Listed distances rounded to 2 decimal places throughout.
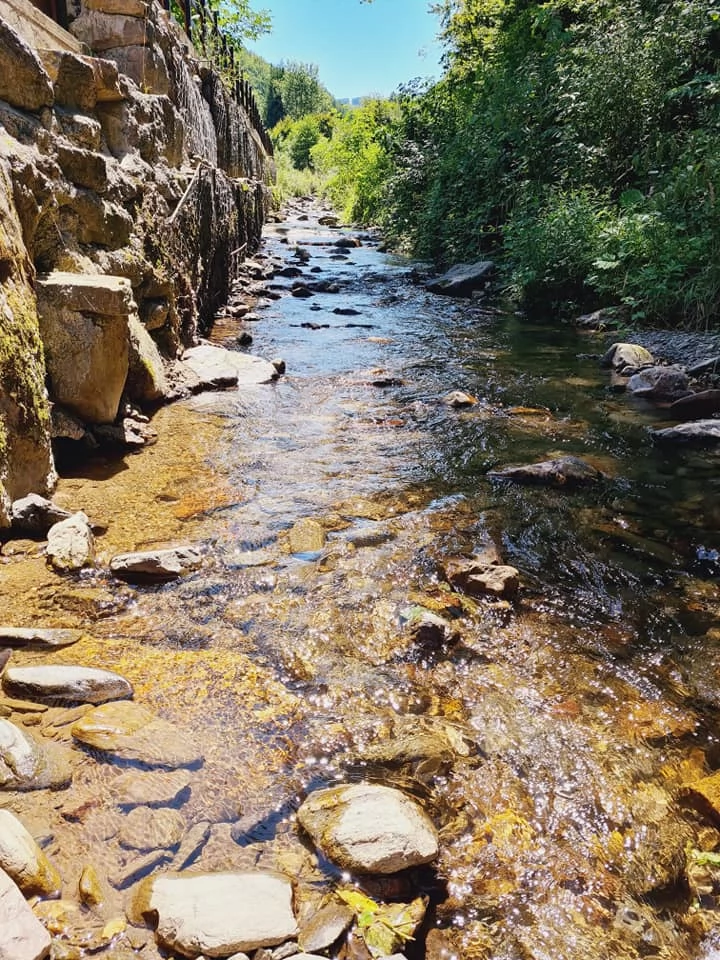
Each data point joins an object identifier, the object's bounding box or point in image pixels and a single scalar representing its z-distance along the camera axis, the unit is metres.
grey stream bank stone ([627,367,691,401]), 6.41
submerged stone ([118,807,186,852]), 1.75
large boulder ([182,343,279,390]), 6.58
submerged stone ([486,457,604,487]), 4.48
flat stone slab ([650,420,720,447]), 5.29
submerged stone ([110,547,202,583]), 3.10
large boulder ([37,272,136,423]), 4.06
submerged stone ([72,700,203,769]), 2.05
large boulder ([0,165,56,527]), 3.26
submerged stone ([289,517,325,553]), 3.57
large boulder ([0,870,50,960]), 1.27
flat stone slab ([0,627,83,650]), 2.48
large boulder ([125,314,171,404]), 5.25
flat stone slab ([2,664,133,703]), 2.19
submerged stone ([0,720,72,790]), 1.84
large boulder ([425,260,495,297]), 13.01
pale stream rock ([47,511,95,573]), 3.09
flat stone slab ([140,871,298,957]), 1.46
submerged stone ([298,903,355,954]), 1.52
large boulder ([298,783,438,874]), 1.72
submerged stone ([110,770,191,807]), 1.89
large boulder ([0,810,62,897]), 1.50
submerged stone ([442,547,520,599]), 3.16
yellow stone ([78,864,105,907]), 1.56
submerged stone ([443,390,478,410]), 6.32
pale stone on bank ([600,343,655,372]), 7.34
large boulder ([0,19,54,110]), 4.04
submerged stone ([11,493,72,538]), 3.28
